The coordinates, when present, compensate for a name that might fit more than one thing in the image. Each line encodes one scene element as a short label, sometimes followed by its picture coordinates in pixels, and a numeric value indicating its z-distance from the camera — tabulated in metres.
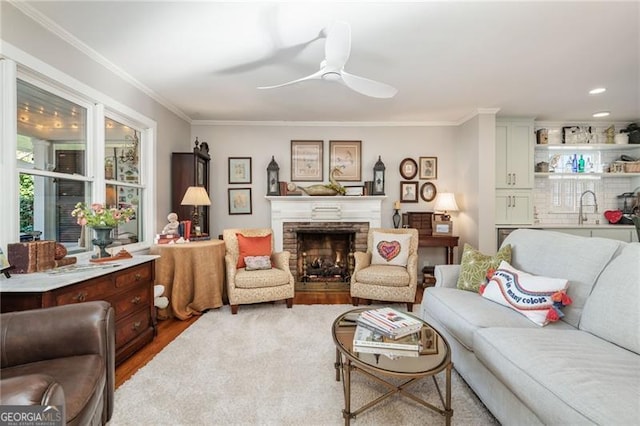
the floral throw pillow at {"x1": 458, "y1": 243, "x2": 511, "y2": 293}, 2.20
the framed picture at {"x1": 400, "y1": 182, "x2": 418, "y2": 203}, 4.46
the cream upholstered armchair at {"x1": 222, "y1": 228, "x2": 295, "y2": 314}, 3.03
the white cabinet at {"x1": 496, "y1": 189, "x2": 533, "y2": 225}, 4.10
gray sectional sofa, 1.03
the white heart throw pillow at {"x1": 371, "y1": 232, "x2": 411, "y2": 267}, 3.36
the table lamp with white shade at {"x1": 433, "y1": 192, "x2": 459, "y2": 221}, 4.06
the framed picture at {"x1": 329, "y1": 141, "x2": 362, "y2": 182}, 4.45
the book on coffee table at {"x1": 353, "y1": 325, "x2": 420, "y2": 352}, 1.48
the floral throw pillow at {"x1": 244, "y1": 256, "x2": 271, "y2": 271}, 3.24
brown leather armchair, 1.08
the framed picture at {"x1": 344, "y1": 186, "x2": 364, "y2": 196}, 4.25
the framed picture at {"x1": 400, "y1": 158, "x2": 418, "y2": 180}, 4.46
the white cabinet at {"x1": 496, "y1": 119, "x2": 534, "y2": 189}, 4.09
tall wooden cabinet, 3.72
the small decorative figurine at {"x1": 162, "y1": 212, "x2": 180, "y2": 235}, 3.19
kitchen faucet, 4.45
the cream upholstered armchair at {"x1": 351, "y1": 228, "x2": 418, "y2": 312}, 3.07
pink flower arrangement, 2.15
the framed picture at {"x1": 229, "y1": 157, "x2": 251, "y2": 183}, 4.43
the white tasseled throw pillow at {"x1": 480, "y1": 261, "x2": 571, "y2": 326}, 1.65
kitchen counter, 4.00
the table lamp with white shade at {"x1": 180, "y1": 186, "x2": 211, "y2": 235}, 3.30
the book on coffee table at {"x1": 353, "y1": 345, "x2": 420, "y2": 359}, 1.44
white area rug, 1.51
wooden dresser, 1.50
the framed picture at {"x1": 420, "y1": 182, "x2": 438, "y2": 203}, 4.46
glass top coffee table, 1.32
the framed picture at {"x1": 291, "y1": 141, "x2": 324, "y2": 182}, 4.45
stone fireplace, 4.18
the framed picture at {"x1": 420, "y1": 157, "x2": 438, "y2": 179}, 4.47
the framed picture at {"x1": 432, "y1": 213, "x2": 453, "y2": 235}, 4.07
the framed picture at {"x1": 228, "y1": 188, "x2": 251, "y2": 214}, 4.45
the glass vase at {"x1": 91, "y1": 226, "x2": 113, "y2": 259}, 2.24
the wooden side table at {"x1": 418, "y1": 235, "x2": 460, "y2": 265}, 3.97
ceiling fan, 1.67
